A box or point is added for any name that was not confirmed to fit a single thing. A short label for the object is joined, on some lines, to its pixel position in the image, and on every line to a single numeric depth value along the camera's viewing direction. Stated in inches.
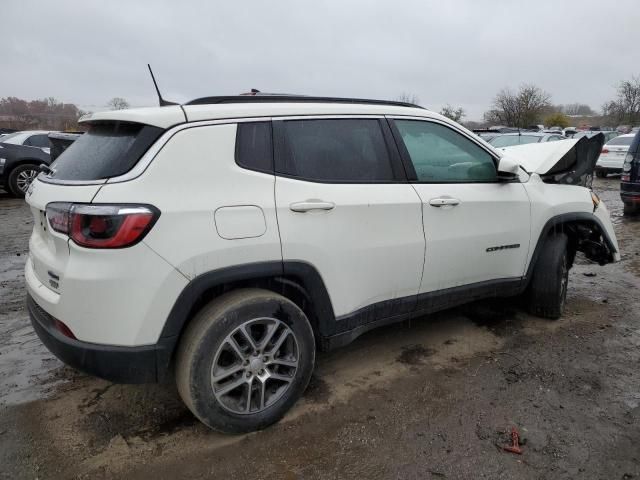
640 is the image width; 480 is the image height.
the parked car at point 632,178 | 317.7
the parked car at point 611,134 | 897.5
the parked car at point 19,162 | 428.1
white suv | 85.4
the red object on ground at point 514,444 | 96.9
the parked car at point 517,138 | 455.7
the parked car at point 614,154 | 598.9
